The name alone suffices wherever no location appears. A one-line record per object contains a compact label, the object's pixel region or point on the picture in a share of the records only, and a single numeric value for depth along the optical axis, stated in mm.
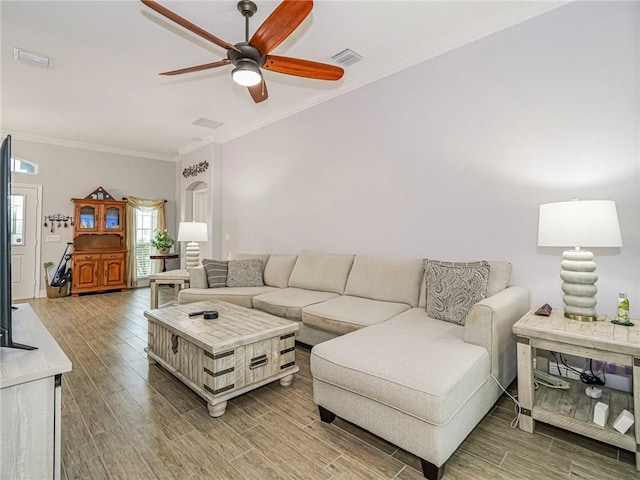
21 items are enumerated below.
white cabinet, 1051
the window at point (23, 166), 5480
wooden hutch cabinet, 5805
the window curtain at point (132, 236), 6484
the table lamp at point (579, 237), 1796
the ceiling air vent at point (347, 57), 3031
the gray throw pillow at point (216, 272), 3885
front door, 5430
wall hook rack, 5730
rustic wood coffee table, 1990
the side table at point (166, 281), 4352
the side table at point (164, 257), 6140
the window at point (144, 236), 6715
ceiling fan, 1715
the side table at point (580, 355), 1561
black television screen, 1202
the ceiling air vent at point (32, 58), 3026
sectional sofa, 1465
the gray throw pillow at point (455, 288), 2242
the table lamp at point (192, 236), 4922
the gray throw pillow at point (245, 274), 3947
